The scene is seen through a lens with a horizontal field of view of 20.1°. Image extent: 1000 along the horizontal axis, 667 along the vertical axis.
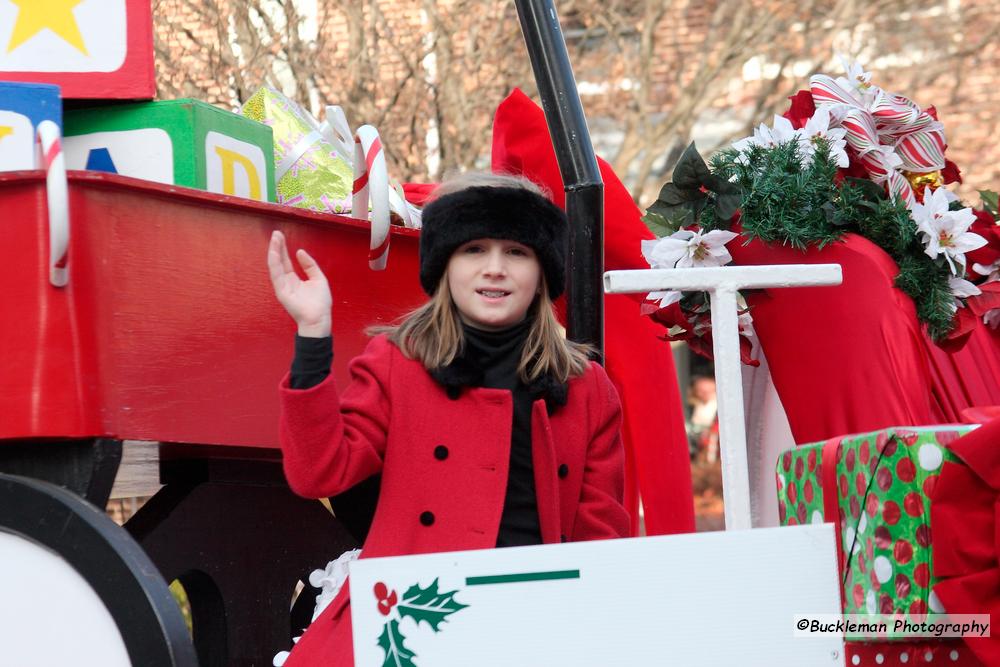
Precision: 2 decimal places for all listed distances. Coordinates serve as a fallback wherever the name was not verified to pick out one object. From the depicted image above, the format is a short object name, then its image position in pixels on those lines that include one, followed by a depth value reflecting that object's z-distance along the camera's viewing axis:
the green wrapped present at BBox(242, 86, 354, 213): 6.87
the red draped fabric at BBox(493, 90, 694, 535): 7.10
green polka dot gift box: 4.54
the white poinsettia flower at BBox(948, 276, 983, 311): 6.39
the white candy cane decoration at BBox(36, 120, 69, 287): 4.82
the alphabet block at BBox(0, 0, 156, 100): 5.79
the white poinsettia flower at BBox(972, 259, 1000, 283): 6.68
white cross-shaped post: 4.52
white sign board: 3.81
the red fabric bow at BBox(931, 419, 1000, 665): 4.38
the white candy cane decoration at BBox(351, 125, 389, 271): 5.70
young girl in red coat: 5.24
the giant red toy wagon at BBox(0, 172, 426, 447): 4.92
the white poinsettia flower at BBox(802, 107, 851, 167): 6.57
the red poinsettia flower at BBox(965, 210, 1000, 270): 6.72
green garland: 6.32
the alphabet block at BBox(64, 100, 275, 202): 5.83
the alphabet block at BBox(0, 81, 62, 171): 5.44
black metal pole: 5.72
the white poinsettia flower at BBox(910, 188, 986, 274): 6.39
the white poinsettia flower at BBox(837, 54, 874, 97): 6.93
